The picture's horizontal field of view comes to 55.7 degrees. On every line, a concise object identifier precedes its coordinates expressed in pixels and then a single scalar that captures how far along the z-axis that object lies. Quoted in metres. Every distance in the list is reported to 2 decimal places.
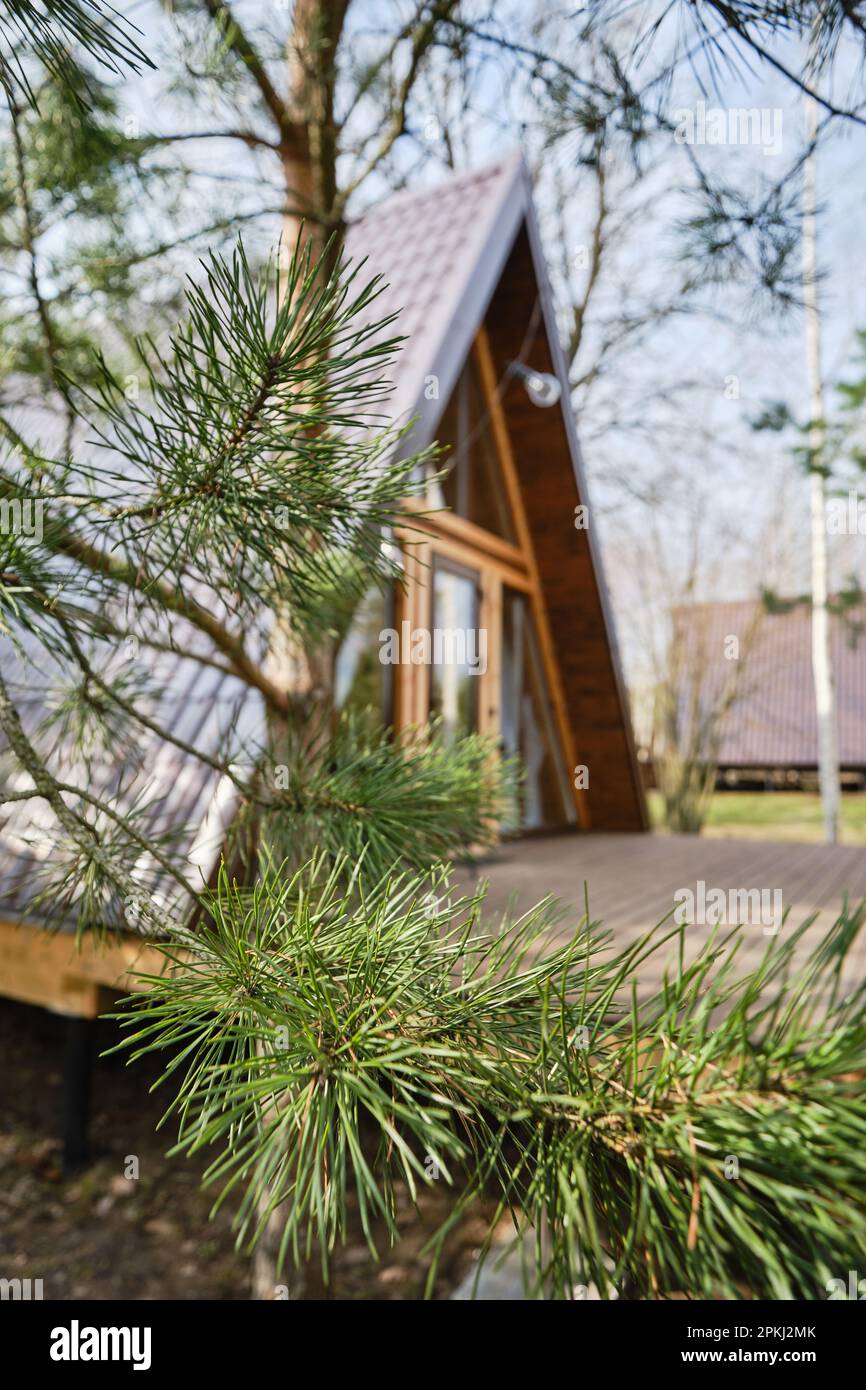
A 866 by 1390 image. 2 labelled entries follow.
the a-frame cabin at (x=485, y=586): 2.99
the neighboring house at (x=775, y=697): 11.01
